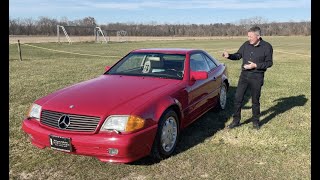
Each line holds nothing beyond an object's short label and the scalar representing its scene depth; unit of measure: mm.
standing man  5426
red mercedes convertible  3850
